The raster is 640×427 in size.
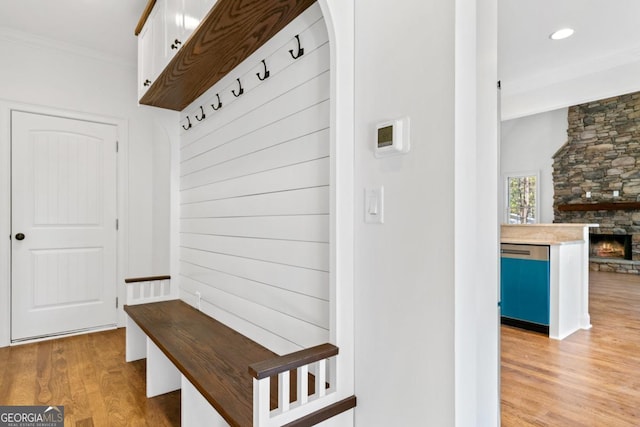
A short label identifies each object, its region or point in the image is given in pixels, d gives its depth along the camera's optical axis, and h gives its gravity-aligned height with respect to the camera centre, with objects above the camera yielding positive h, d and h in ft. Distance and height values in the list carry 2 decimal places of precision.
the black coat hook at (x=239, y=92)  6.75 +2.28
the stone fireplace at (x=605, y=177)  23.50 +2.62
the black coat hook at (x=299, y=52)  5.08 +2.28
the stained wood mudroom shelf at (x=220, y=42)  4.78 +2.73
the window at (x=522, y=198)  28.78 +1.39
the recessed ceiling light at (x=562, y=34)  11.89 +6.04
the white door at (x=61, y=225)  10.64 -0.38
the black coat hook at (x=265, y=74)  5.92 +2.29
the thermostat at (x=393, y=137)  3.57 +0.77
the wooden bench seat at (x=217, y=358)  3.78 -2.22
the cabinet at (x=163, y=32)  5.81 +3.37
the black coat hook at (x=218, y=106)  7.61 +2.28
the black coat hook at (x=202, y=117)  8.38 +2.25
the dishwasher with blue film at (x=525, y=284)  11.30 -2.22
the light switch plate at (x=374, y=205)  3.79 +0.10
